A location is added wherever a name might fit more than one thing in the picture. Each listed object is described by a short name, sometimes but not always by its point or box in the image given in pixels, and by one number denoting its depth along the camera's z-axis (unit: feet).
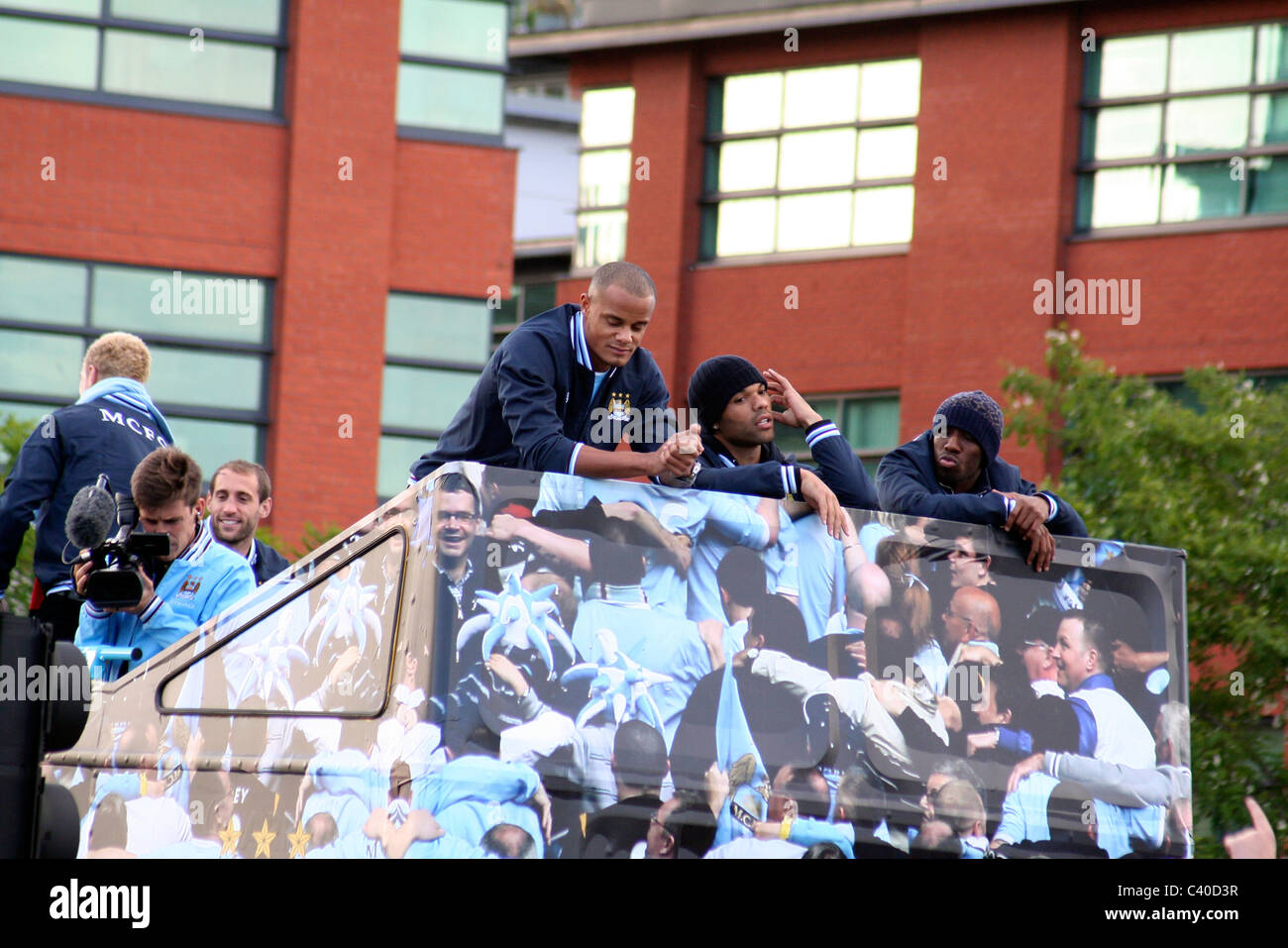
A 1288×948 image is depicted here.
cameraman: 39.96
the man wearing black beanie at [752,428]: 36.58
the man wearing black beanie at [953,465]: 39.70
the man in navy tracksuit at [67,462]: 46.39
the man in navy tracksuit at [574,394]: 35.17
